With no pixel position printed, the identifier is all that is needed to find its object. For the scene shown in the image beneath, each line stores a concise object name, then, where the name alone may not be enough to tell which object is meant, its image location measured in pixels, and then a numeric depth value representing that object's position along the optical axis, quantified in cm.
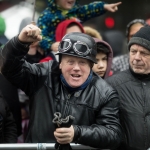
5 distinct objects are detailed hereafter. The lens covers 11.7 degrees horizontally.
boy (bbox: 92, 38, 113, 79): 694
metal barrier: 513
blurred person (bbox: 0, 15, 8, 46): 779
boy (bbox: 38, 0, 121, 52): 741
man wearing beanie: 567
